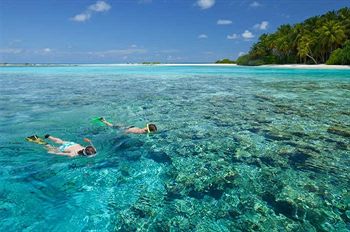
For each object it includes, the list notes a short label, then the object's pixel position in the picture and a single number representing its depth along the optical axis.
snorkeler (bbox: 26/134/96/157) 6.71
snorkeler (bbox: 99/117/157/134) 8.64
